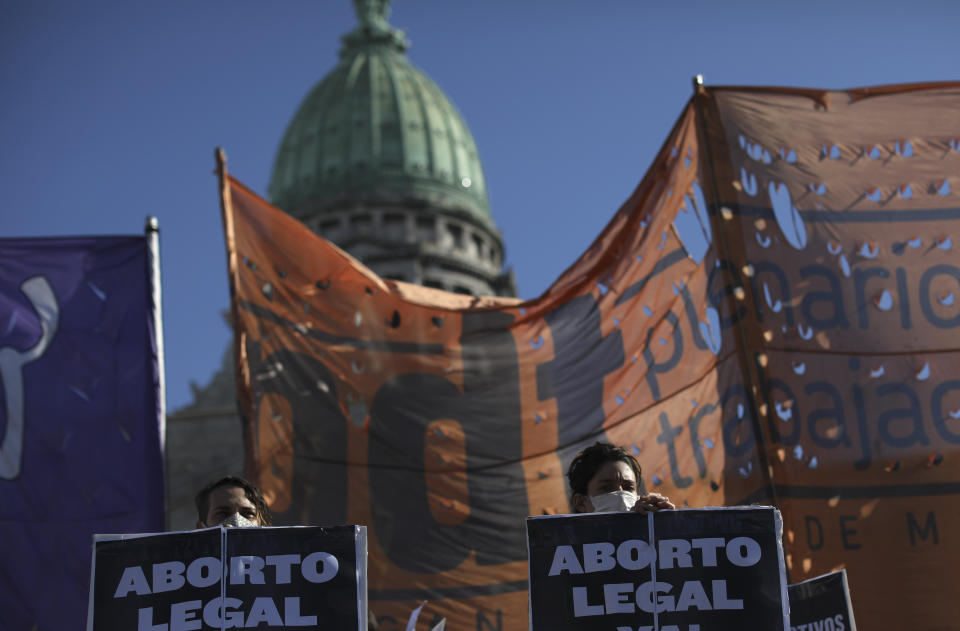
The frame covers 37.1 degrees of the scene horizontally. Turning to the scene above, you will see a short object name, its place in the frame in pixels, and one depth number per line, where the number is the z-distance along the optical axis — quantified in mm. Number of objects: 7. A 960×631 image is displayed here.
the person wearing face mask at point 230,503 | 6285
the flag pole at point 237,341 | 10672
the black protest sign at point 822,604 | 7488
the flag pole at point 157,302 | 10797
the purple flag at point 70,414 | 10133
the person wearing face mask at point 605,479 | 6070
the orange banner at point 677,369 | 9312
